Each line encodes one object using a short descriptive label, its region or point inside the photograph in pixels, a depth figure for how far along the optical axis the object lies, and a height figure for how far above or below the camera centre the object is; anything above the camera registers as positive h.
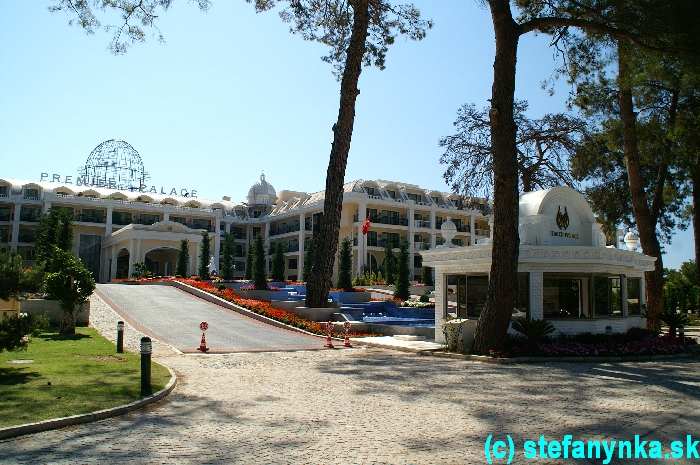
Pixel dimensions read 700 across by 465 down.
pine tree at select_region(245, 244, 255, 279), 53.22 +0.75
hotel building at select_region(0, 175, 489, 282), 57.31 +6.08
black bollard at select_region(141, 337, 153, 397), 9.59 -1.62
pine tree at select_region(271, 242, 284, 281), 45.69 +0.79
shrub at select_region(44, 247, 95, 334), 19.20 -0.44
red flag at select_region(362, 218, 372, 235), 51.62 +4.62
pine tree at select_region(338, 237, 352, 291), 37.52 +0.64
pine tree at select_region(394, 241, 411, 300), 35.75 -0.35
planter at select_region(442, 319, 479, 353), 16.64 -1.70
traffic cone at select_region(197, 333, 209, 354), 16.69 -2.19
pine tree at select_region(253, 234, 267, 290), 35.25 +0.38
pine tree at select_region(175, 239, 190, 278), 47.69 +1.09
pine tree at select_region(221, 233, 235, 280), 47.69 +0.80
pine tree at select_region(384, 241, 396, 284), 46.31 +0.83
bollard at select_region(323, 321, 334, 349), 18.58 -2.18
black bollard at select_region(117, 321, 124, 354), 15.46 -1.89
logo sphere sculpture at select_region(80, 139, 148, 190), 65.25 +12.20
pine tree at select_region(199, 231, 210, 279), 45.69 +0.98
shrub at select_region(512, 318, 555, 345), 16.45 -1.50
